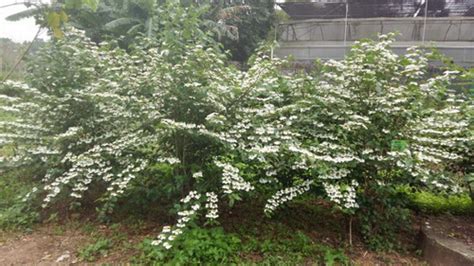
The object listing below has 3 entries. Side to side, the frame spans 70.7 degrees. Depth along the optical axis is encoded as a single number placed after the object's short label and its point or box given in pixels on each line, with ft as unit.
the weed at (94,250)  8.82
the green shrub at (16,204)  10.44
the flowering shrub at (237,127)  8.60
